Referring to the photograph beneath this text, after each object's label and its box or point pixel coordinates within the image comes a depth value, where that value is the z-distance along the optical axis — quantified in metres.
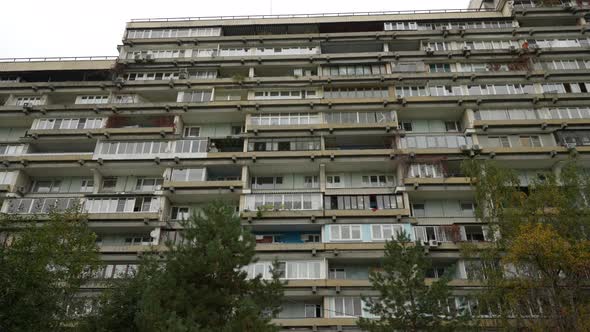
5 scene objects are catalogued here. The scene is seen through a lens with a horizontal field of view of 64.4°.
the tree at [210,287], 16.92
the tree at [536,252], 23.94
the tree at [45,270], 22.08
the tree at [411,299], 19.98
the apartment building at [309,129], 33.22
